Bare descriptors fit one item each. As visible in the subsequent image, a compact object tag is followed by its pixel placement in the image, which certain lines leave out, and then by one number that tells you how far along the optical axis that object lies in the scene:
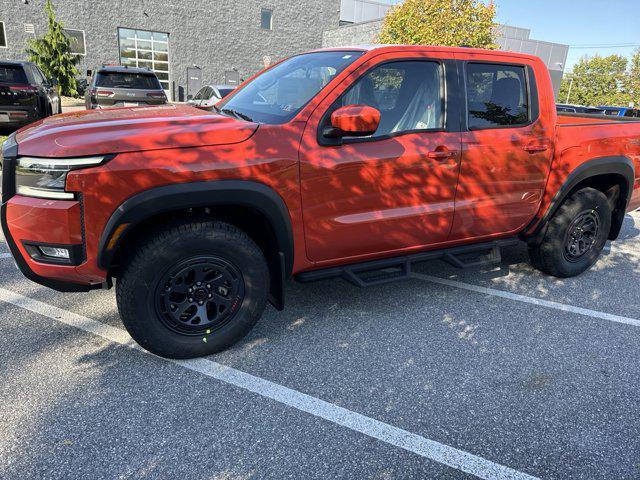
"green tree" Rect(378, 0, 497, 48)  18.94
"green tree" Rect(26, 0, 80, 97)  22.67
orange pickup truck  2.52
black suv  9.23
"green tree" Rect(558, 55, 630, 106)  60.34
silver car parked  11.15
